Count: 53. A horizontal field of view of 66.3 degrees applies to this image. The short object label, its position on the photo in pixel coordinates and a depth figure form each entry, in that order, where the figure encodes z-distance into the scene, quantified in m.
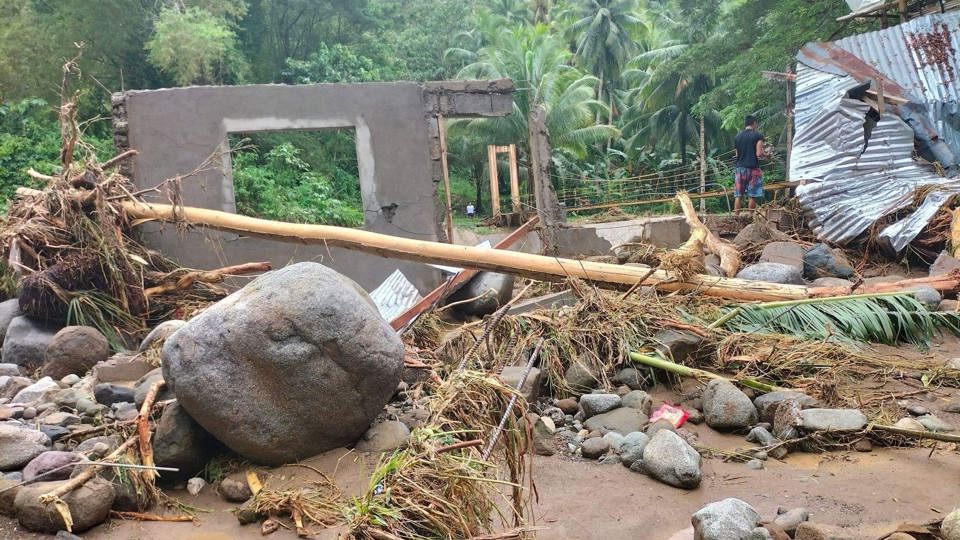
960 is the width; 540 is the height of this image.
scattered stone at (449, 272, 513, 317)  8.40
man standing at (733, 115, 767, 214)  11.77
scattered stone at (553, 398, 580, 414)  5.41
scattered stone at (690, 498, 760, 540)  3.09
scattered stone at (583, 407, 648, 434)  5.01
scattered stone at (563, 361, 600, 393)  5.68
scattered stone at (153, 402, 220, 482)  4.41
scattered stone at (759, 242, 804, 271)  9.23
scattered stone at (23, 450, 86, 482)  4.02
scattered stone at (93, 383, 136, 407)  5.45
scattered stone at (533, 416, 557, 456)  4.74
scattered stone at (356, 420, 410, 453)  4.67
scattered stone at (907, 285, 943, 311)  6.81
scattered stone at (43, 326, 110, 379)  6.58
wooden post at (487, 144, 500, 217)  21.54
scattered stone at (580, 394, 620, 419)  5.24
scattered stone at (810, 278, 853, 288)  8.04
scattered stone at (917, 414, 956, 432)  4.65
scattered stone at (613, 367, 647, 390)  5.68
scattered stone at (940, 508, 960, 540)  3.00
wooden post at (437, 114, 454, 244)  10.27
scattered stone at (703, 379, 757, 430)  4.96
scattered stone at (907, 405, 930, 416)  5.02
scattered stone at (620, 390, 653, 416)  5.26
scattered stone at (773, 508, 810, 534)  3.39
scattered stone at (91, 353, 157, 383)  6.27
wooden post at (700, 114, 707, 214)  16.70
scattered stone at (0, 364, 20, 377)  6.72
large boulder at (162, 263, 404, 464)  4.33
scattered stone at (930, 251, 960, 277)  7.95
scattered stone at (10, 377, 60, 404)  5.68
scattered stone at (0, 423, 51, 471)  4.25
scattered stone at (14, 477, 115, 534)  3.72
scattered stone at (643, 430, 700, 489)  4.14
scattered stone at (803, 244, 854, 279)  8.98
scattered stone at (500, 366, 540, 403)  5.06
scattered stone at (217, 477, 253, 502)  4.20
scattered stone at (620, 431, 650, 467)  4.48
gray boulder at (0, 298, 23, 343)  7.96
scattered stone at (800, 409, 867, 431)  4.61
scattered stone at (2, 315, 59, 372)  7.26
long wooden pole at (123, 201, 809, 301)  6.98
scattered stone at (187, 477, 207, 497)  4.33
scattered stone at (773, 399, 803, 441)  4.64
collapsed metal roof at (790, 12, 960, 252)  10.06
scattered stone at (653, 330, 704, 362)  5.80
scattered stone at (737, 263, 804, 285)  8.19
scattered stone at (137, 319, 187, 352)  6.67
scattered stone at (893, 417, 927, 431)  4.57
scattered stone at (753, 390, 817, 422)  4.98
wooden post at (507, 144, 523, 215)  19.73
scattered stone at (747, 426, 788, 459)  4.57
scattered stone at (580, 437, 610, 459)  4.66
